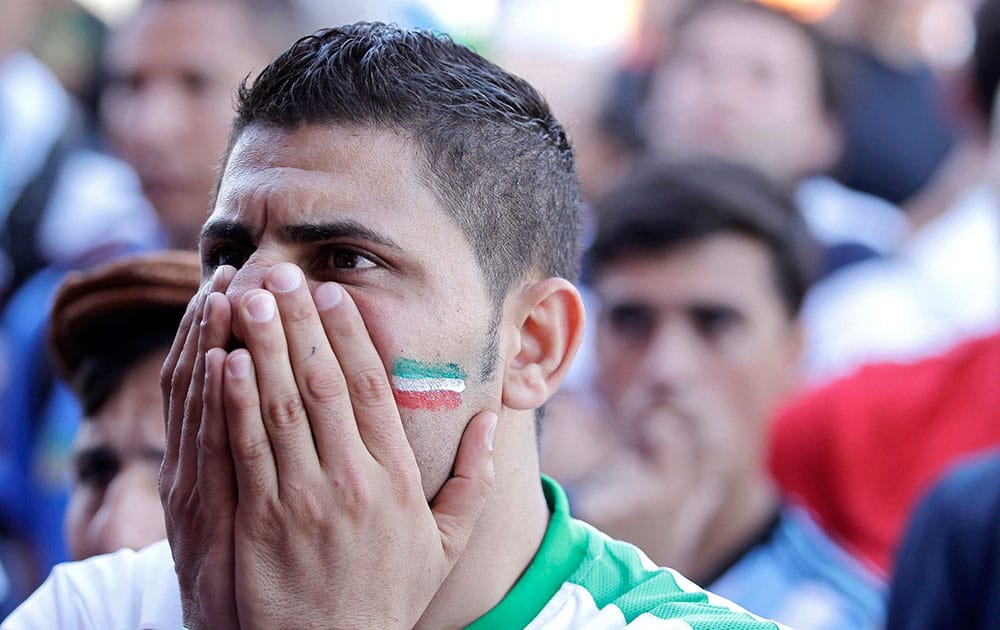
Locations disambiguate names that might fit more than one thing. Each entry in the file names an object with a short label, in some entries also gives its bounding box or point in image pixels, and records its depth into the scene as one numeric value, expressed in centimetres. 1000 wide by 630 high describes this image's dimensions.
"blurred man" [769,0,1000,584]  433
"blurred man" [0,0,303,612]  462
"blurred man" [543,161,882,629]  422
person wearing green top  209
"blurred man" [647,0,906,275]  592
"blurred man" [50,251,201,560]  297
